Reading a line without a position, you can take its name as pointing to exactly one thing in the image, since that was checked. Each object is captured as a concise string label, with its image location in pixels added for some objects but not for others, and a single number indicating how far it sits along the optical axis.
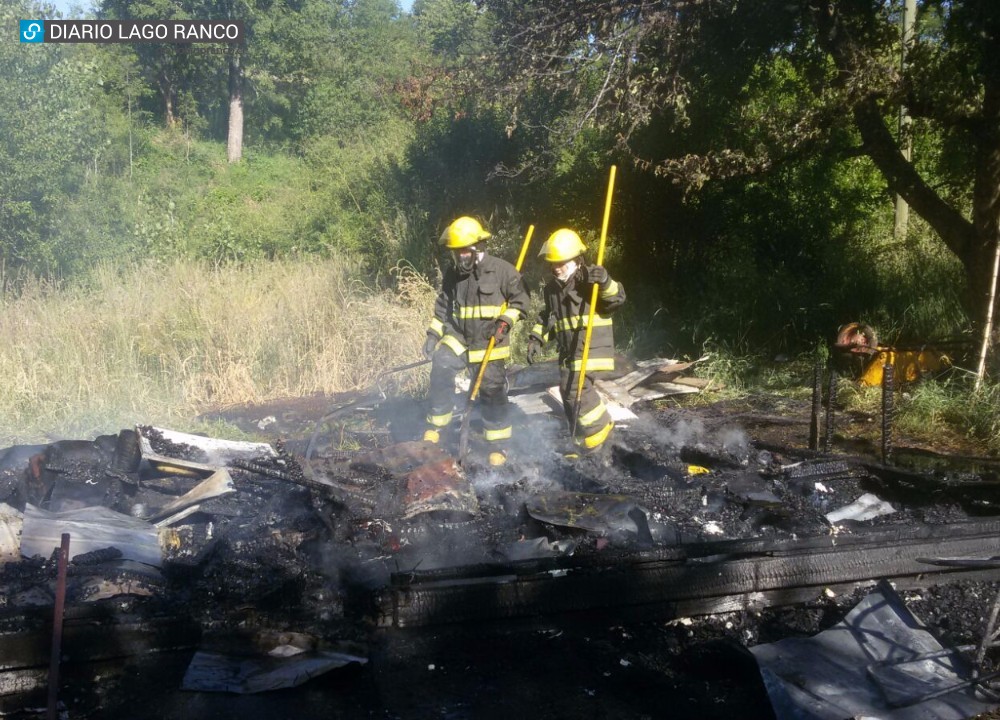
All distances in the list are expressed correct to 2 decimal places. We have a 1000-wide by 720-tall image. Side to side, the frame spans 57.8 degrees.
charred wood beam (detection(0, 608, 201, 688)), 3.98
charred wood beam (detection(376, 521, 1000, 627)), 4.46
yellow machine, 8.77
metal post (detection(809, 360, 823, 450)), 6.91
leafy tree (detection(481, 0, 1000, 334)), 8.02
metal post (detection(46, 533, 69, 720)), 3.22
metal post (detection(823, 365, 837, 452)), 6.72
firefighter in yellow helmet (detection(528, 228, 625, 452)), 6.97
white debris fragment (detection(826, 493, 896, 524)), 5.75
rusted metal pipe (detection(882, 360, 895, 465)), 6.36
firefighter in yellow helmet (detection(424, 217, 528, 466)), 7.37
